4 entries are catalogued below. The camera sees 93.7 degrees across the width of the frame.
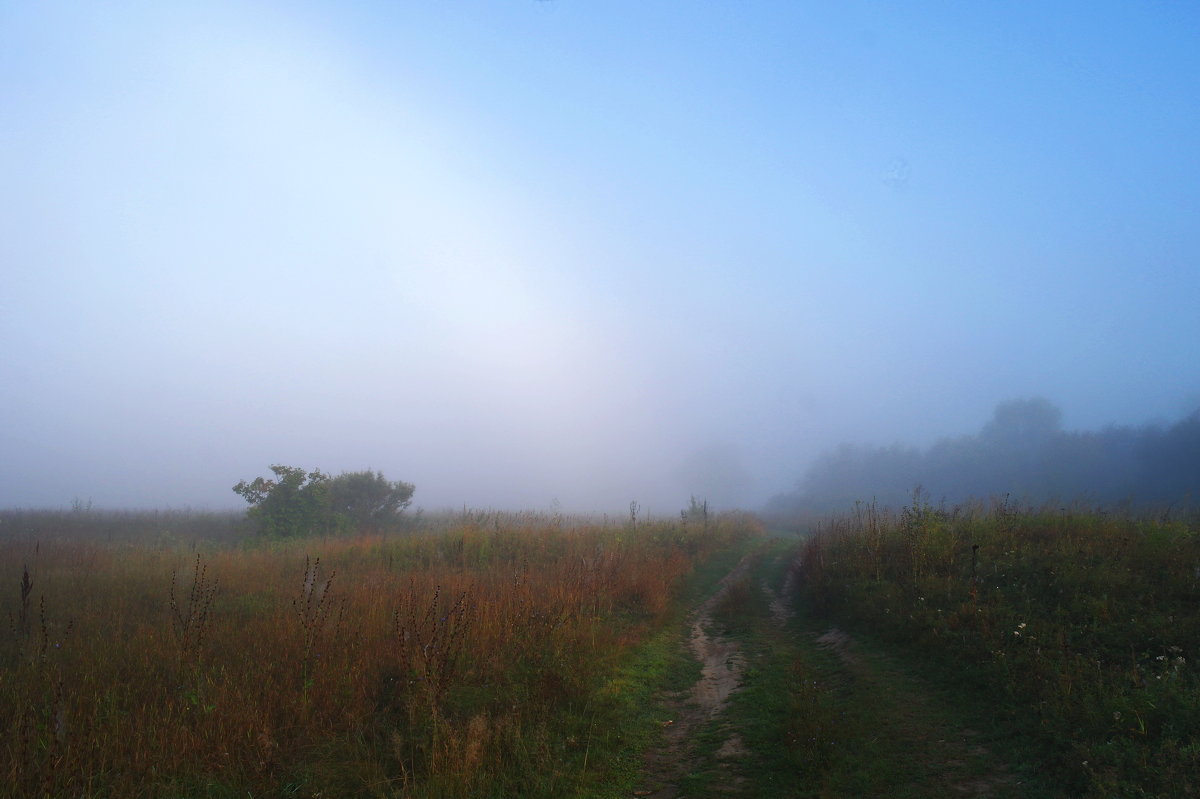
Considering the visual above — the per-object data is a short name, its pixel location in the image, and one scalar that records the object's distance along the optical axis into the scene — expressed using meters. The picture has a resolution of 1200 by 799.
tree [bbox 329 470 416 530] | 28.03
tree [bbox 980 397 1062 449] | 69.12
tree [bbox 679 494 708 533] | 31.91
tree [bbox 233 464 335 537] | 23.30
